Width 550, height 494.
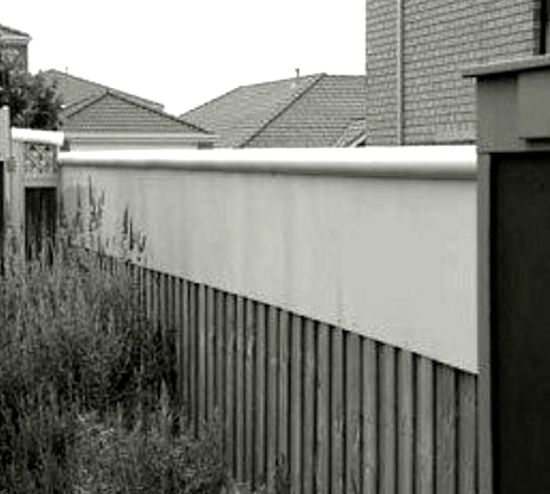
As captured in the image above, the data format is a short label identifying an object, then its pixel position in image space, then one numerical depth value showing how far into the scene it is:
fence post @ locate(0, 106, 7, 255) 9.73
